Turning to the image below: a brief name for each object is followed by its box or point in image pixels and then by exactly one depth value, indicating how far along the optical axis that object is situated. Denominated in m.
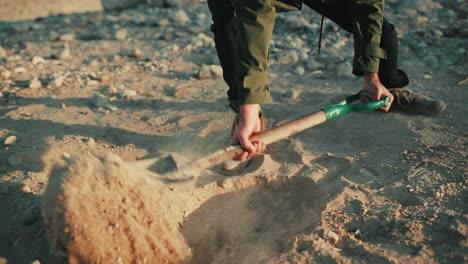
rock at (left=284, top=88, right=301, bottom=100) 3.72
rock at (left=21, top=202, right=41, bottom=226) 2.23
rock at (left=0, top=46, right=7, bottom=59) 4.97
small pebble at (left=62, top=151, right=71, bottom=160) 1.90
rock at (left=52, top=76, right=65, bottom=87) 4.08
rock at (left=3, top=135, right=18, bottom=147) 3.11
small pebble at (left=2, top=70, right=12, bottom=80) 4.31
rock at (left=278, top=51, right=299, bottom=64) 4.53
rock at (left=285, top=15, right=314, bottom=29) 5.45
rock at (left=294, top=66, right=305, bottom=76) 4.24
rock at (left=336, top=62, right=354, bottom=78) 4.11
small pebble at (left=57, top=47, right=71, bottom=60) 4.91
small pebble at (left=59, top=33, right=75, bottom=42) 5.57
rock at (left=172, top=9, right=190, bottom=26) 6.01
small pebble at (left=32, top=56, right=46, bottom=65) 4.71
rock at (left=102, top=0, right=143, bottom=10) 7.30
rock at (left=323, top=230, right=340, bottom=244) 2.00
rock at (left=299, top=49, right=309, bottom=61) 4.54
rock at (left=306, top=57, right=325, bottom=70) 4.35
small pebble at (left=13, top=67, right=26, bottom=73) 4.44
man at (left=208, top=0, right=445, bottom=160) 2.17
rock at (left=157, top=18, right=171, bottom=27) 5.93
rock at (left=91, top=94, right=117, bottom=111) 3.68
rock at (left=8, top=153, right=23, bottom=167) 2.82
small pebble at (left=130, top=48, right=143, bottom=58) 4.87
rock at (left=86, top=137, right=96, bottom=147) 3.07
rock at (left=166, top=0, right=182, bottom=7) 6.96
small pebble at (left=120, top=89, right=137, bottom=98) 3.87
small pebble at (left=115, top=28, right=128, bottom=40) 5.54
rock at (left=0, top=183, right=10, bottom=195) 2.47
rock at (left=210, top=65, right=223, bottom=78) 4.28
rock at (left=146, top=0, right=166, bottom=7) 7.05
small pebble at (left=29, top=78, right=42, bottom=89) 4.04
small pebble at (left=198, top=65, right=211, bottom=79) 4.23
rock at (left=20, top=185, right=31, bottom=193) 2.50
